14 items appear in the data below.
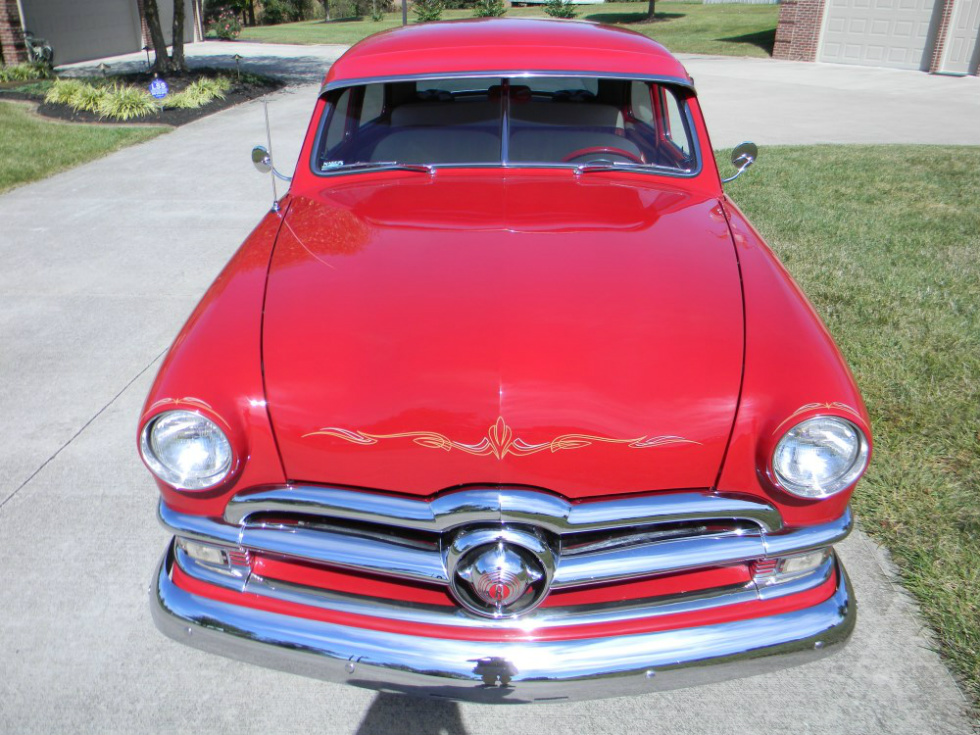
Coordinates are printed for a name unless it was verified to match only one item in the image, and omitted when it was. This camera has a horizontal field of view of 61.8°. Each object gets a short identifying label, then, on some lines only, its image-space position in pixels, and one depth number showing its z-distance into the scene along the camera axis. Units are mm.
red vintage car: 1861
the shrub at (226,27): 26562
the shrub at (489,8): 27562
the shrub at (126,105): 11336
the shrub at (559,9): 27703
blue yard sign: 10922
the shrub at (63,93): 11883
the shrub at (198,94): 12203
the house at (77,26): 15977
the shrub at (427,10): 29078
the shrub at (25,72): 14906
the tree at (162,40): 13742
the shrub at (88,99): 11586
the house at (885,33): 17297
